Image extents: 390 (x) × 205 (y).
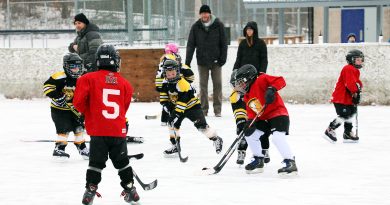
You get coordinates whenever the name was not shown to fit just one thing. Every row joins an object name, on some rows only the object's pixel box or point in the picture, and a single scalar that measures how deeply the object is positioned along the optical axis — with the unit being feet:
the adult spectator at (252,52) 69.82
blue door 158.25
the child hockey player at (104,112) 36.67
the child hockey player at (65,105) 51.30
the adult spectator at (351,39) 98.56
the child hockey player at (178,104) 51.35
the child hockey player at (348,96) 59.32
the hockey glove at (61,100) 52.00
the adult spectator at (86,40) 63.08
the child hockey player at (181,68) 58.63
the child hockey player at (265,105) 45.11
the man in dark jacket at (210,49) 79.03
